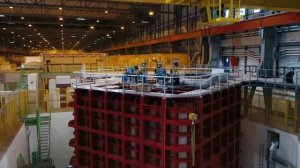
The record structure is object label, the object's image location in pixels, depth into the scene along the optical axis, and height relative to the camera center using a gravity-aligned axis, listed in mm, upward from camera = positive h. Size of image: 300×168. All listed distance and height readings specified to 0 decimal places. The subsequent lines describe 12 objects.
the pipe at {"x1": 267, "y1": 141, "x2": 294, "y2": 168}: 11105 -4323
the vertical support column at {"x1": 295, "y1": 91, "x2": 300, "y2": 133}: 10610 -1896
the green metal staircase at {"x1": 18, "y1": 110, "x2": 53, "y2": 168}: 12936 -3809
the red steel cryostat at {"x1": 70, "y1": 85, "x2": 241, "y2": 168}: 7972 -2341
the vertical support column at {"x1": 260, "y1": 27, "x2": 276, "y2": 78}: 14335 +1496
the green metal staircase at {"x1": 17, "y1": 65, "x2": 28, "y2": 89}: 18165 -559
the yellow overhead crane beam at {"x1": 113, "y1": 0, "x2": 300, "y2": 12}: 9118 +3071
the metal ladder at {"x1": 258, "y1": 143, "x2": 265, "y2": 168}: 12210 -4565
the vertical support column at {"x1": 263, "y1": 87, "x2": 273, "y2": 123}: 12708 -1753
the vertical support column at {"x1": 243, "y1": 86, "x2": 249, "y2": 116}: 14119 -1952
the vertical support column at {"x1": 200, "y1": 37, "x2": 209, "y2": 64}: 21202 +2027
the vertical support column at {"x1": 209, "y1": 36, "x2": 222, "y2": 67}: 20254 +2029
